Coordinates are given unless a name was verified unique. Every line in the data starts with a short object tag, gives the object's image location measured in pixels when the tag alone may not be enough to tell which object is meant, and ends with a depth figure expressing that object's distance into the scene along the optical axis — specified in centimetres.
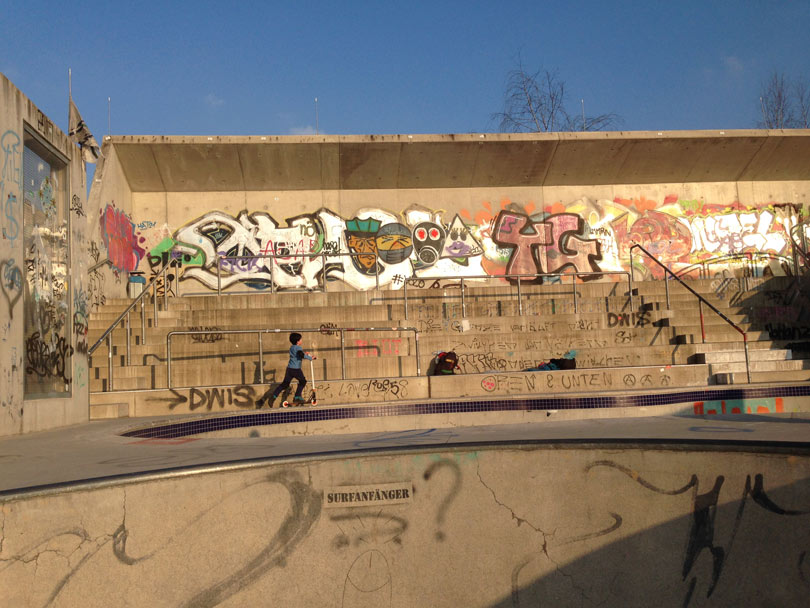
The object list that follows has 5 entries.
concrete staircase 1147
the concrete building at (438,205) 1686
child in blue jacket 1090
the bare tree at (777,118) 3252
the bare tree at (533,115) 2913
